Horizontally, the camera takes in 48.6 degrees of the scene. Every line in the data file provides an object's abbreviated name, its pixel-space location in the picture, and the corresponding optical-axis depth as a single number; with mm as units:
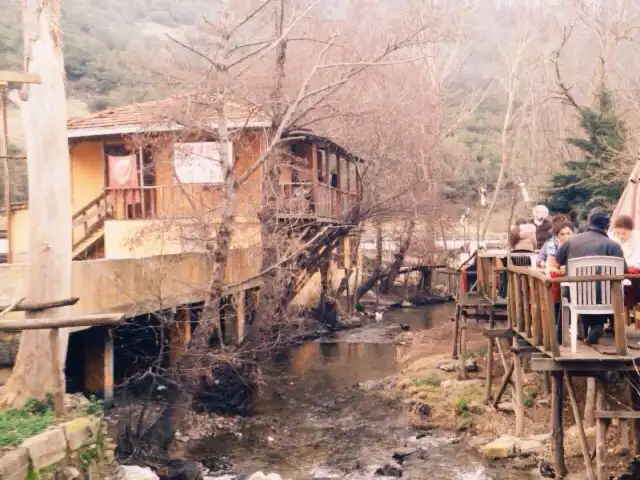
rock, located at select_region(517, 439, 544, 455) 11250
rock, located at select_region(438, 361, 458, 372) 16891
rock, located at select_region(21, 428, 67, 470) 6723
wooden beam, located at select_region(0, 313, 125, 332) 7070
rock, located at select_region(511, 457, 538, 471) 10866
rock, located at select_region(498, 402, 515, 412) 13507
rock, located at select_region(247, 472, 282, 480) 10273
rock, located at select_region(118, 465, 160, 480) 8730
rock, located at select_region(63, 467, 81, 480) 7176
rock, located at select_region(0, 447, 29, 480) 6250
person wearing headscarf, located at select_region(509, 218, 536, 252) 12742
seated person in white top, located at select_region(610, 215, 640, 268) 9453
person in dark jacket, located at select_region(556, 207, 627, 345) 8172
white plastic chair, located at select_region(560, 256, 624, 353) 8023
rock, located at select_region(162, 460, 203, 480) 10805
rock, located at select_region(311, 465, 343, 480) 11352
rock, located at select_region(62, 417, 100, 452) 7389
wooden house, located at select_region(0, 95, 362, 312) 17203
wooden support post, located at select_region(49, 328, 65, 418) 7777
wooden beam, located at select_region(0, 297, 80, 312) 8250
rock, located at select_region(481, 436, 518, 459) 11398
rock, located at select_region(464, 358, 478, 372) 16297
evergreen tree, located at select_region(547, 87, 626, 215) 19094
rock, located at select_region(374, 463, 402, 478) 11328
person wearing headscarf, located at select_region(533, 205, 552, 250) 12695
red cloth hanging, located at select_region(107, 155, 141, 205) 21562
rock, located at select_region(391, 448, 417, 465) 12109
